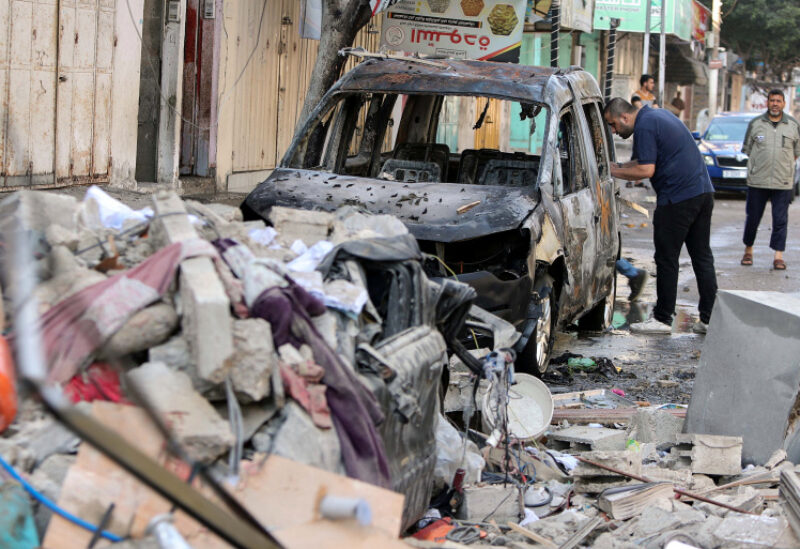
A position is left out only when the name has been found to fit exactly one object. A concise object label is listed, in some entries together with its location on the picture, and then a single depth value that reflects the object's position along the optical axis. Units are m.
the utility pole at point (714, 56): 45.38
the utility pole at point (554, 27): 18.72
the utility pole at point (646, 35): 28.87
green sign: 31.61
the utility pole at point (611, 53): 20.73
